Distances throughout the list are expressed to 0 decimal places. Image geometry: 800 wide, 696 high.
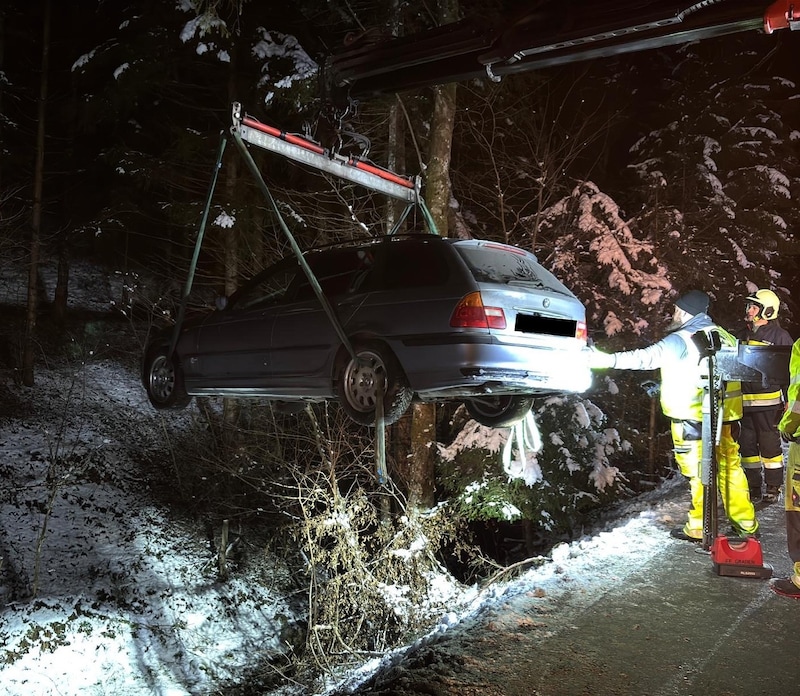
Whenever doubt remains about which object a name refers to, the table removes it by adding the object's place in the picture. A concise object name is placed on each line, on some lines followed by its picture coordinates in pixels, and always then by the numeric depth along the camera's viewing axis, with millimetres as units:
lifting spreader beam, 4148
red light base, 5516
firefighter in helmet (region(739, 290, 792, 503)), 6941
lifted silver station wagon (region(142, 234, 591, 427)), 4238
